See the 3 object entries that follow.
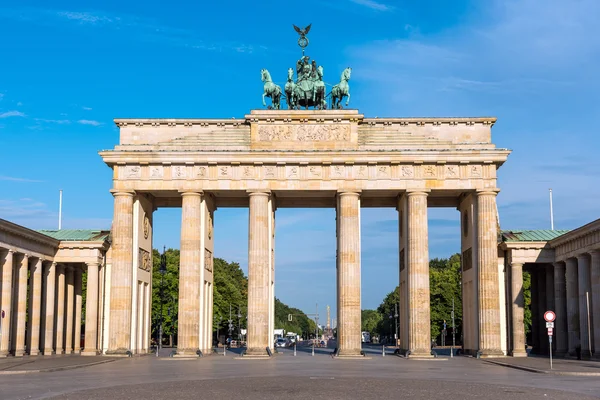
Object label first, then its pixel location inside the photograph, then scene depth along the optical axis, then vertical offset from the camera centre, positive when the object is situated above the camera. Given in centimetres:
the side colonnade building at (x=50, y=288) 5306 +94
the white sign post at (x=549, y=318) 4127 -89
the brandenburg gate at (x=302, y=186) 5834 +845
